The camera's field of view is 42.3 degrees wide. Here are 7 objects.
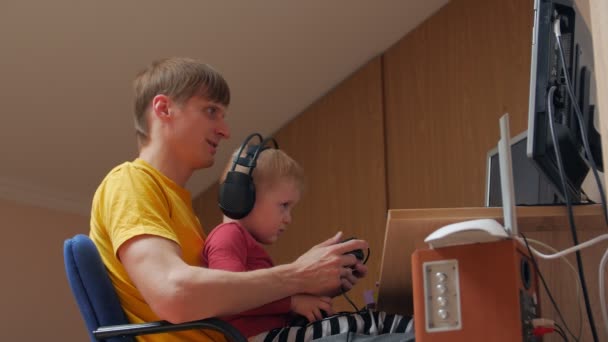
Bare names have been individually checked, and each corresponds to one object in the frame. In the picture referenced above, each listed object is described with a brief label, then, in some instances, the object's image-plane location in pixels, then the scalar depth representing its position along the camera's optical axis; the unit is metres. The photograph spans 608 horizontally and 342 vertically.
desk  1.20
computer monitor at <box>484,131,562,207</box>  1.90
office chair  1.42
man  1.37
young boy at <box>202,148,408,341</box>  1.38
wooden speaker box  1.06
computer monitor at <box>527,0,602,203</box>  1.30
